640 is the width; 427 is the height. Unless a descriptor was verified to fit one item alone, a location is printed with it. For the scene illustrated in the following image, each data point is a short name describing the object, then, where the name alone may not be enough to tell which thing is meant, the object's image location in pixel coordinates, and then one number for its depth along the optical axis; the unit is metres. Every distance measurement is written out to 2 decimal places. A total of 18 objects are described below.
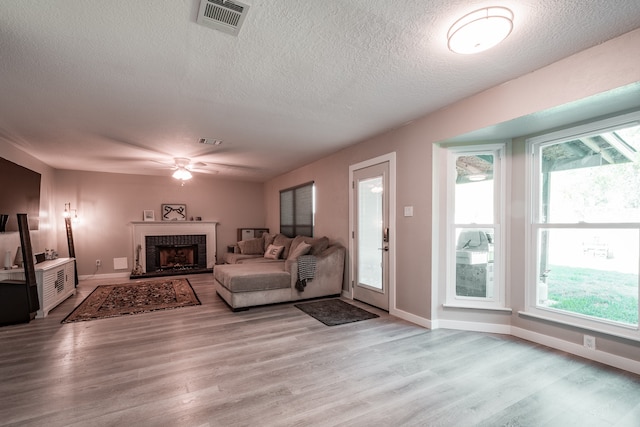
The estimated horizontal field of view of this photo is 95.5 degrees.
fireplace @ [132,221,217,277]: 6.53
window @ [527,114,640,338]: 2.33
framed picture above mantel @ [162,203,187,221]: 6.93
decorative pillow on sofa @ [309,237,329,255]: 4.64
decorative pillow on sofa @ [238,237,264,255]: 6.70
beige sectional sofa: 3.90
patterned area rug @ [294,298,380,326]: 3.53
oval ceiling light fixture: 1.65
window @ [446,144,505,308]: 3.14
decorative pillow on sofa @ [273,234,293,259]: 5.88
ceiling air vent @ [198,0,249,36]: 1.59
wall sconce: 5.89
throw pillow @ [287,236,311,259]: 5.32
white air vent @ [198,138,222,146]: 4.09
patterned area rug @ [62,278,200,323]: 3.80
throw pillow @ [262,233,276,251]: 6.64
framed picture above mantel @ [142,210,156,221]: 6.74
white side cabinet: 3.62
